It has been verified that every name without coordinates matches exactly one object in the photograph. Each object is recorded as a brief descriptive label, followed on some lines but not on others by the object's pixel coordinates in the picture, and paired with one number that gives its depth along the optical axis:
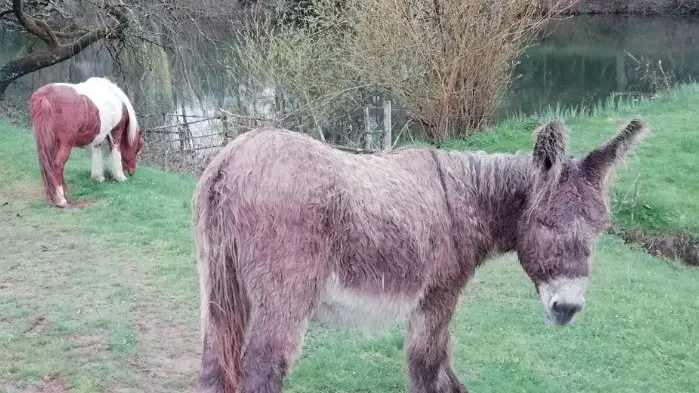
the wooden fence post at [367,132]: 12.87
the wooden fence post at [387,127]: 12.40
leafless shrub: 11.94
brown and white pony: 7.32
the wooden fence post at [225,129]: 12.73
